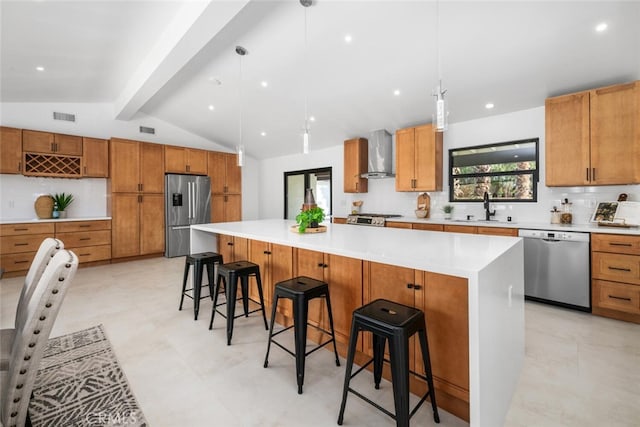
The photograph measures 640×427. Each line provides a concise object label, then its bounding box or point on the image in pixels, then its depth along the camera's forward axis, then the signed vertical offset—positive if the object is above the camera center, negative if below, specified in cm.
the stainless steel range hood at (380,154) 506 +104
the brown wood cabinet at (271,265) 262 -52
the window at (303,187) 655 +62
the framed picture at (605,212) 318 -1
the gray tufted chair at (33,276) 153 -37
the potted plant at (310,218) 259 -6
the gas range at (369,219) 466 -12
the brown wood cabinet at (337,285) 205 -55
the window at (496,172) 389 +59
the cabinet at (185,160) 612 +117
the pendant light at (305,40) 265 +196
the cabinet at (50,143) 466 +120
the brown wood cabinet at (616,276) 272 -64
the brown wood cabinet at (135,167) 543 +92
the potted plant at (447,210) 452 +3
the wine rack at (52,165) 471 +82
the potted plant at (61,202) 504 +19
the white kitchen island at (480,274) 123 -32
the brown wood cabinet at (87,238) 486 -45
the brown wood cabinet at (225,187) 687 +64
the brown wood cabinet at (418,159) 446 +86
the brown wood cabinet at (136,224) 543 -24
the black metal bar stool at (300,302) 182 -61
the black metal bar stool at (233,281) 241 -62
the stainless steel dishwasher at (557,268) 298 -62
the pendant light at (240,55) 343 +204
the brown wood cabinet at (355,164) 543 +93
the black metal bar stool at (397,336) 132 -61
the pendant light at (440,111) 188 +67
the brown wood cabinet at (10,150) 445 +100
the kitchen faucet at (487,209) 409 +4
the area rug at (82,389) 161 -115
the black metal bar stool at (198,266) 293 -58
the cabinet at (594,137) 292 +82
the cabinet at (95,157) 520 +103
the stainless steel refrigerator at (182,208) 594 +10
